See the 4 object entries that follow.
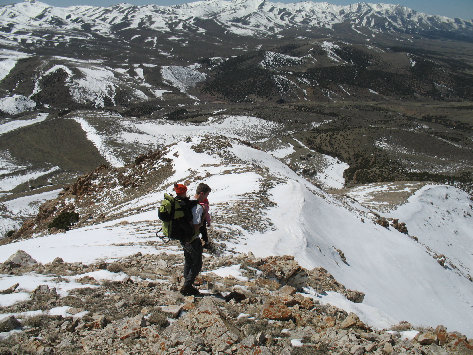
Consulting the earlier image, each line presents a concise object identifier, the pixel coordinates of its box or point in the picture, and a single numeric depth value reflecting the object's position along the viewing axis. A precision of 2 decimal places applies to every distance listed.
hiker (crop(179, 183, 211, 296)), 7.93
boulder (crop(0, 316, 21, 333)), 5.93
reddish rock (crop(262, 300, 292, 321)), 7.48
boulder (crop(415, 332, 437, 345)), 6.40
